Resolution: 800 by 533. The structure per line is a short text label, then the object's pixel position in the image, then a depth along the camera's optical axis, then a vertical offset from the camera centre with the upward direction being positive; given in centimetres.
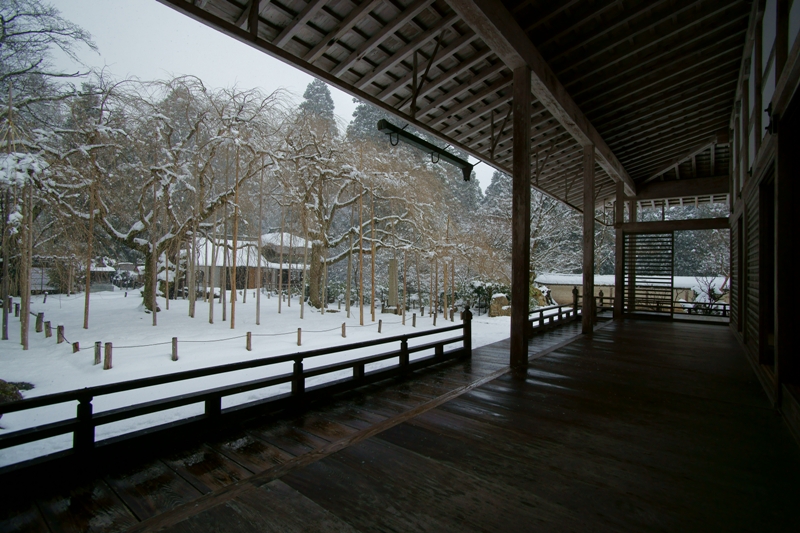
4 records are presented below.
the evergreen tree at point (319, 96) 1827 +890
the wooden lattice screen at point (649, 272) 887 +5
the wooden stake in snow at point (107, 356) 634 -156
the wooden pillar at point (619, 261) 910 +32
